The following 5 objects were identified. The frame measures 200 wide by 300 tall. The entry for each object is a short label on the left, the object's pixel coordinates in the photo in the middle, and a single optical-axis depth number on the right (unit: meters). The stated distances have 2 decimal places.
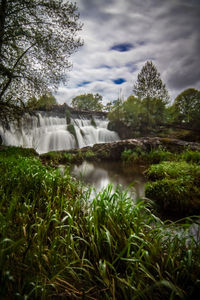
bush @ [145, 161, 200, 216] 3.51
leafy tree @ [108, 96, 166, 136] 19.28
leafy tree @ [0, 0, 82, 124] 5.81
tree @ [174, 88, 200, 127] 21.43
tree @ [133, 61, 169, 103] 21.12
